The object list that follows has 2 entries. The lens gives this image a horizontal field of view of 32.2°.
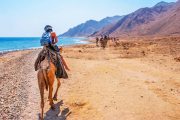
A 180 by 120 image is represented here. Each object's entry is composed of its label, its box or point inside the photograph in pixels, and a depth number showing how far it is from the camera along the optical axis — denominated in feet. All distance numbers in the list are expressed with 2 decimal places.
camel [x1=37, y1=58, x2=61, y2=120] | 34.37
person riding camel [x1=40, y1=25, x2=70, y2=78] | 37.78
